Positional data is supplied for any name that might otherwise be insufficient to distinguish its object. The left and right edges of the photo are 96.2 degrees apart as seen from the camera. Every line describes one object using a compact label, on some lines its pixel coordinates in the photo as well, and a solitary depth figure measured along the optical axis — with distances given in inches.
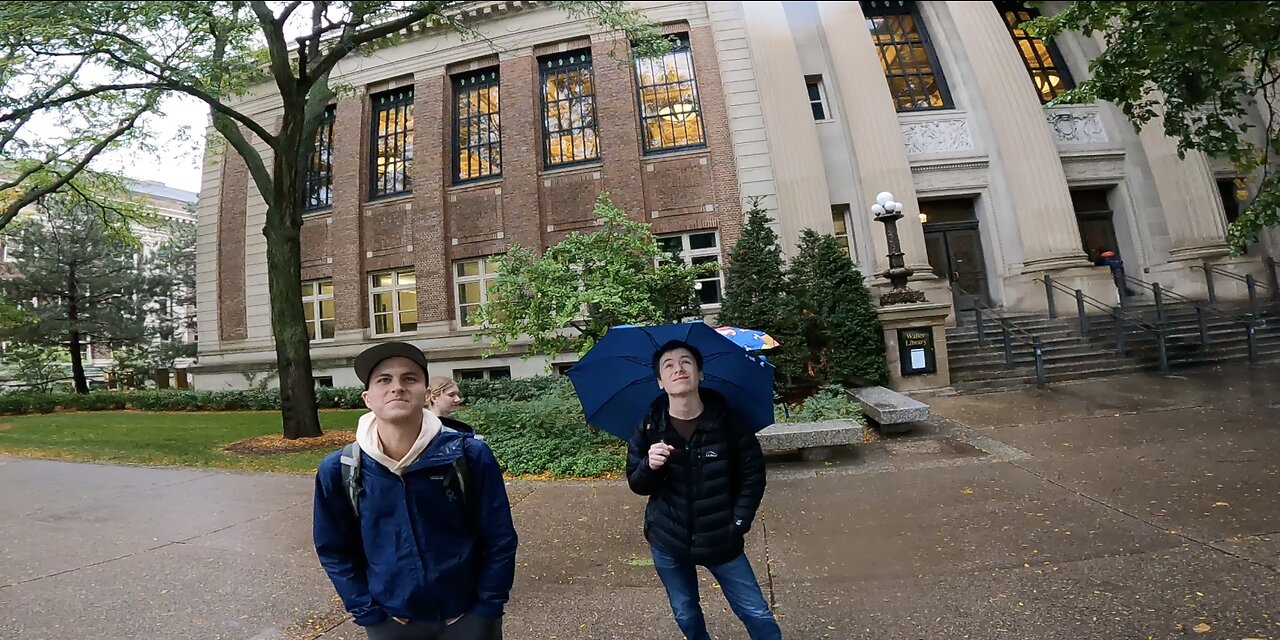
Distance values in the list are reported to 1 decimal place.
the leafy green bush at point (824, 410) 331.0
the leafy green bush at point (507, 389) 562.3
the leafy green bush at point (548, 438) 295.3
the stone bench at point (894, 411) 305.7
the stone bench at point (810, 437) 269.3
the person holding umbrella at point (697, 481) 92.7
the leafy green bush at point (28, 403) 743.1
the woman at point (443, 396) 133.4
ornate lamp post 470.6
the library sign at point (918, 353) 449.7
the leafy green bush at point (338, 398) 661.3
